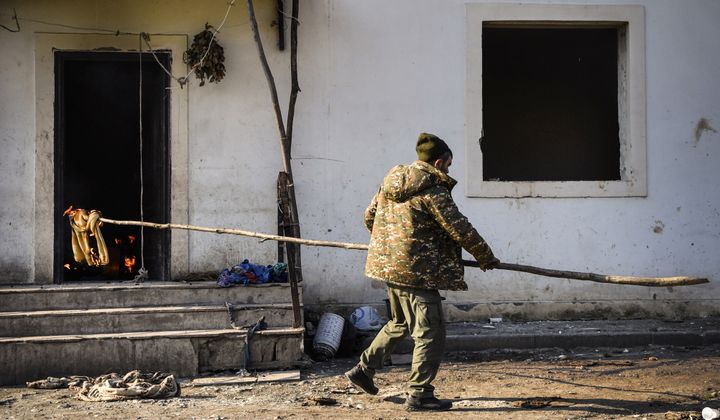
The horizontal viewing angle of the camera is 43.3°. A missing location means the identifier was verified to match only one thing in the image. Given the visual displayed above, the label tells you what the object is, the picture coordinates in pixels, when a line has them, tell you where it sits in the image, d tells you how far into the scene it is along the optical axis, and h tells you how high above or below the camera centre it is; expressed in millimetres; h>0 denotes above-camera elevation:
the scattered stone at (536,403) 6632 -1413
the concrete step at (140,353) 7836 -1231
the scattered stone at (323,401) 6855 -1430
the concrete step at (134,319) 8180 -970
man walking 6445 -295
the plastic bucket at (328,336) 8617 -1186
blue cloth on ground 8898 -613
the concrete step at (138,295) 8695 -795
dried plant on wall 9211 +1589
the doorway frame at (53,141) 9297 +751
